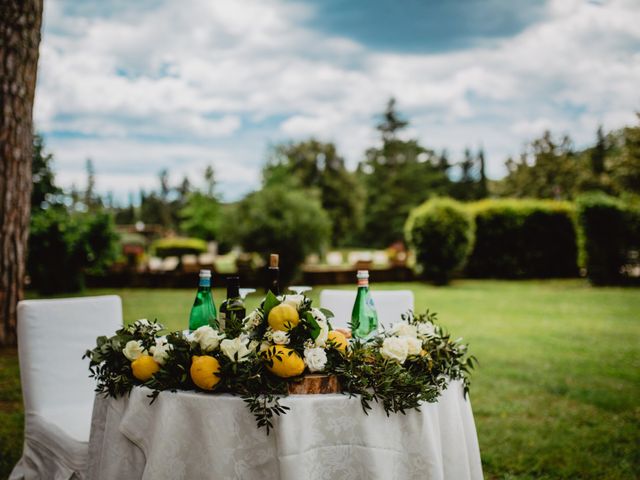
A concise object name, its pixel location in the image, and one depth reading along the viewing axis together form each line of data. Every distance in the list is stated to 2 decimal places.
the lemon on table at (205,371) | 1.71
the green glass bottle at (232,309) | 1.91
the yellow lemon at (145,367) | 1.85
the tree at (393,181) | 38.50
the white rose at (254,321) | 1.89
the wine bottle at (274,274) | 2.32
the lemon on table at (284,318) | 1.82
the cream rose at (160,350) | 1.83
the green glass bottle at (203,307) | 2.33
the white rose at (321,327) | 1.83
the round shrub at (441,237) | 14.82
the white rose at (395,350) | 1.83
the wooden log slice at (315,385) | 1.76
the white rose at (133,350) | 1.90
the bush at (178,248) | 25.12
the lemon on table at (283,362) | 1.70
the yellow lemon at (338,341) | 1.87
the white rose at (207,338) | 1.78
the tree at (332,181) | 34.06
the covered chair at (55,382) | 2.71
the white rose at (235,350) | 1.70
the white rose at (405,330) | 2.06
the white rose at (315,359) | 1.77
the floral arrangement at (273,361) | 1.71
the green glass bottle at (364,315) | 2.43
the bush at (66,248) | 12.09
